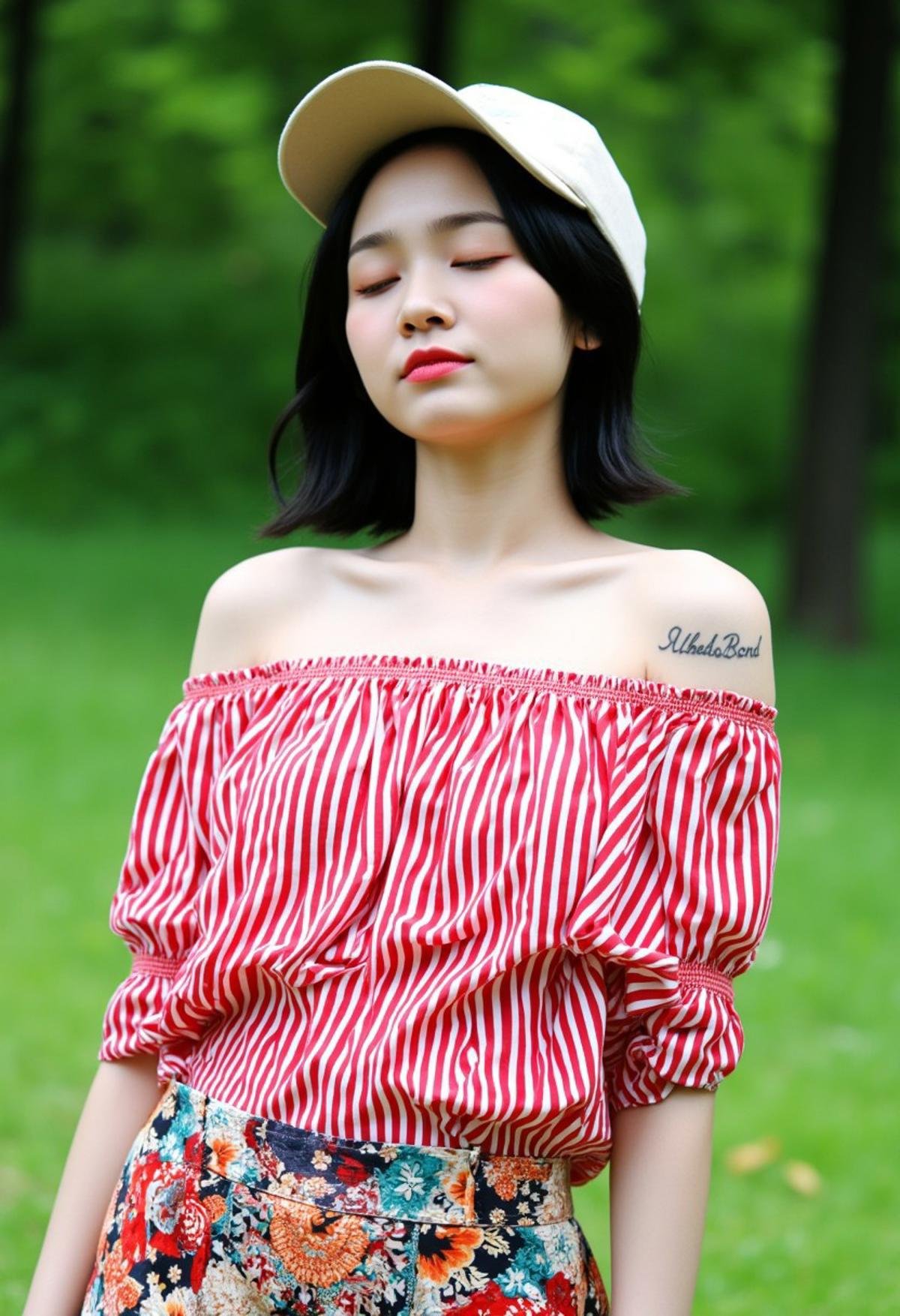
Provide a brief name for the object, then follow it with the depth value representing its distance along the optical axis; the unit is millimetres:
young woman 1877
